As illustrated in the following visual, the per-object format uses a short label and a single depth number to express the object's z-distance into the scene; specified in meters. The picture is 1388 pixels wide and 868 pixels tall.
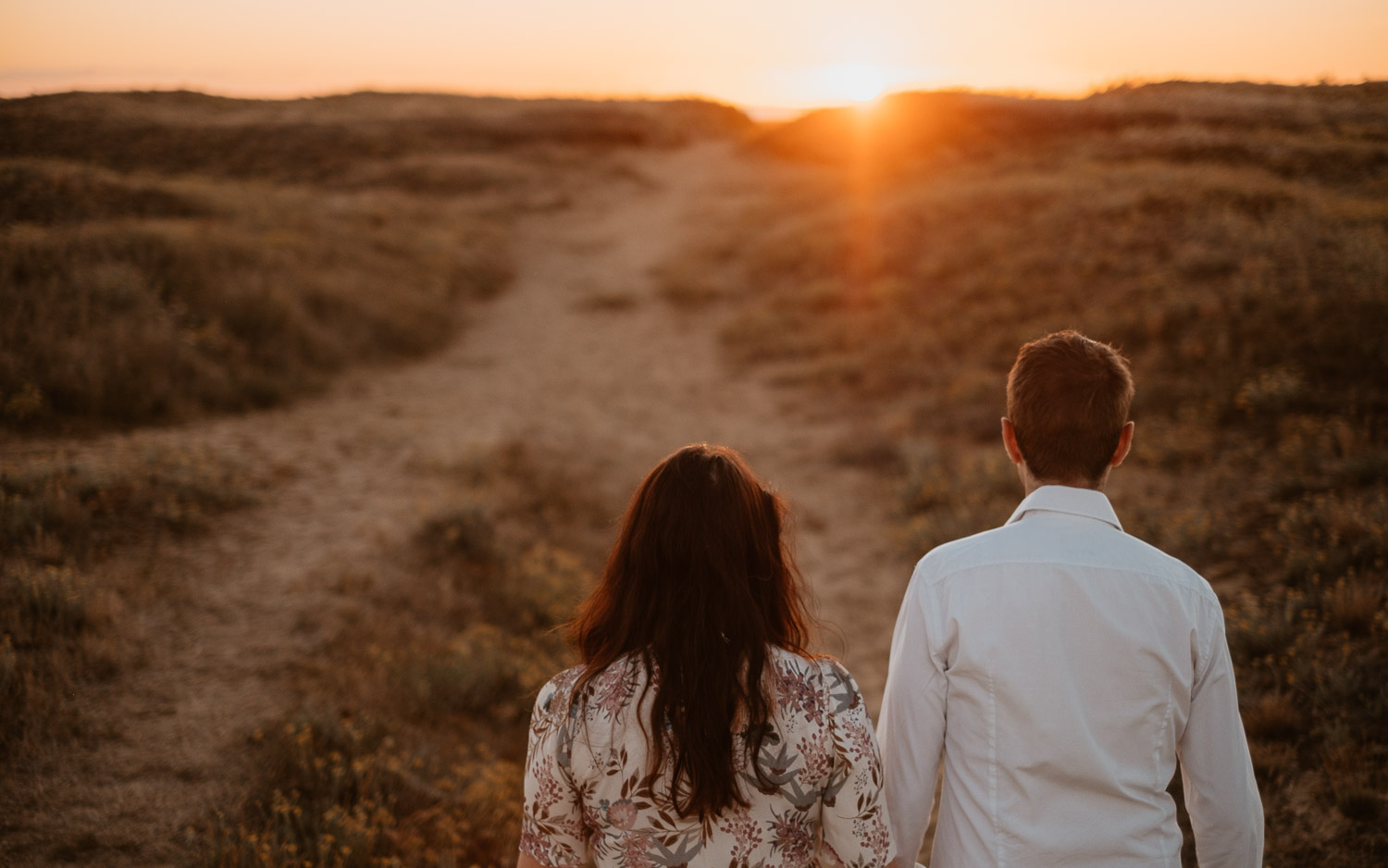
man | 1.78
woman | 1.70
